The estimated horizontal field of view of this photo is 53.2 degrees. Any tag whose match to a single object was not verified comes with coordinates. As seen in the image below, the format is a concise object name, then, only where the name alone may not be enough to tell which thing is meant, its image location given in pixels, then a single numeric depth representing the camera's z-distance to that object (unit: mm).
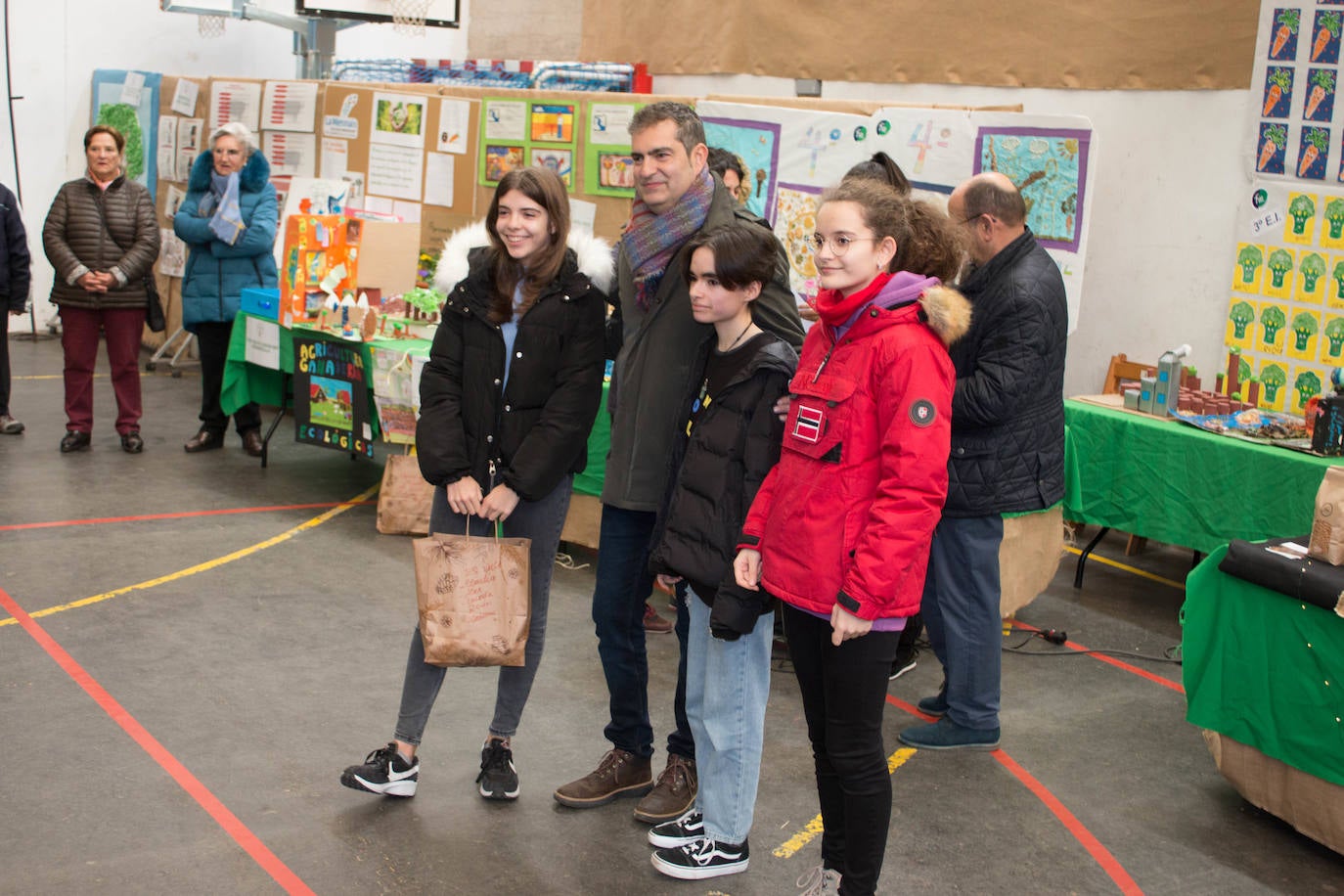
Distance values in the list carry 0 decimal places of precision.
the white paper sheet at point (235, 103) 10500
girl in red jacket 2787
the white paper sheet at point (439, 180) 8992
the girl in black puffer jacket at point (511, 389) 3568
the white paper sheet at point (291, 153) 10079
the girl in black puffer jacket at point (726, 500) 3139
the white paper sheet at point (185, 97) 11008
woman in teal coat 7688
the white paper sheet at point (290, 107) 10039
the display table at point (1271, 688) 3699
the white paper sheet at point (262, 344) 7320
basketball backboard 10445
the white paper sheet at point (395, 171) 9211
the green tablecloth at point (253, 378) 7250
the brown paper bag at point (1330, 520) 3715
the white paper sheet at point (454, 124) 8883
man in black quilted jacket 4172
